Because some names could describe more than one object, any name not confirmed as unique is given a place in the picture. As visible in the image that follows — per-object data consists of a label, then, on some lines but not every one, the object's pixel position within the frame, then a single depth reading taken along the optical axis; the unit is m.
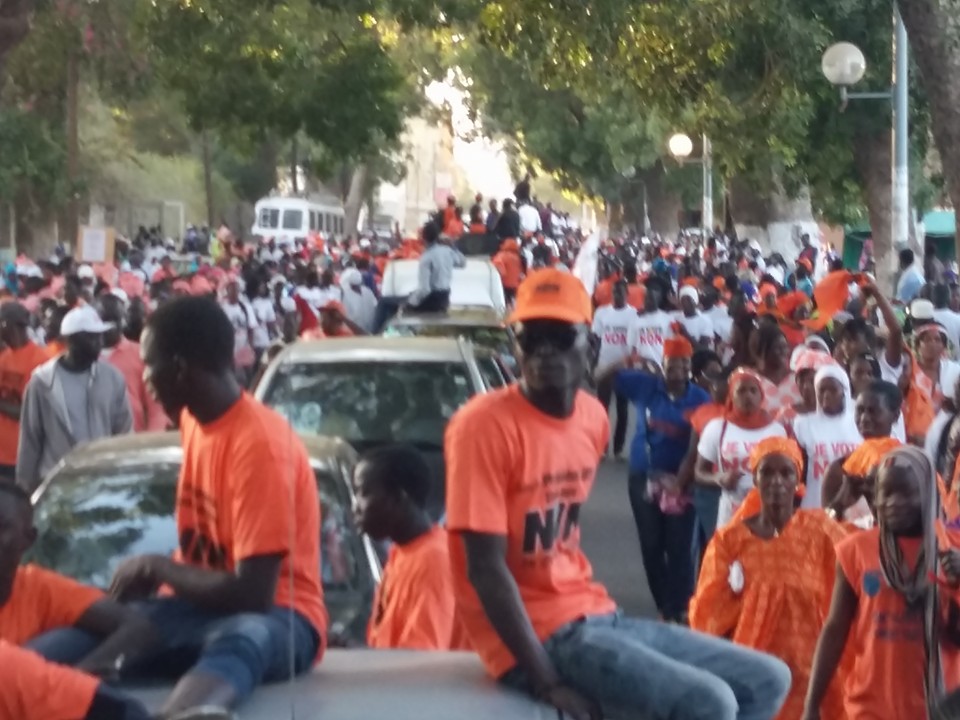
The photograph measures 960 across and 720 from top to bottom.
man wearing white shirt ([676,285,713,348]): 18.22
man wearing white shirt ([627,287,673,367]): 17.84
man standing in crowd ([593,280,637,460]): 18.75
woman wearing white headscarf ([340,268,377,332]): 20.72
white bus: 59.16
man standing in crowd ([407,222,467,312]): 18.00
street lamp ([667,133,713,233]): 31.86
